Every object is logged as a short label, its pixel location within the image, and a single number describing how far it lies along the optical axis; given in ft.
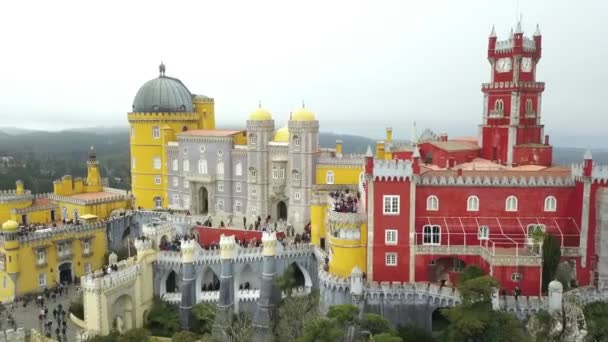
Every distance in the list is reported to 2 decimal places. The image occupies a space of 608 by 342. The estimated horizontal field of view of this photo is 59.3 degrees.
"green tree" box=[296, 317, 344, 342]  96.02
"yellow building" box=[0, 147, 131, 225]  172.14
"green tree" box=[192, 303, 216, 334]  129.59
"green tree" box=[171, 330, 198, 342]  109.71
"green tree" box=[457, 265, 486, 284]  114.52
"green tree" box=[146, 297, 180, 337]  130.82
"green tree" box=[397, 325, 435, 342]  114.21
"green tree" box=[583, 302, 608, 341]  107.55
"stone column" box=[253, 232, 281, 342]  131.64
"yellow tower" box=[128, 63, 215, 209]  194.18
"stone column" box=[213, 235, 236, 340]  132.16
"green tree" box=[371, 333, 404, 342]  92.89
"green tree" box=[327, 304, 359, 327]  101.90
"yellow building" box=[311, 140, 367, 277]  122.11
